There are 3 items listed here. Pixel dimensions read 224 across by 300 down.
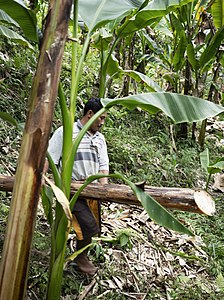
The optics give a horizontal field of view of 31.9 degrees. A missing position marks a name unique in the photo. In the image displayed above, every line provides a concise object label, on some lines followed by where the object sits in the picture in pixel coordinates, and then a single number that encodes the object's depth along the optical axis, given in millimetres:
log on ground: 2383
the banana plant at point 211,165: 4176
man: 3078
